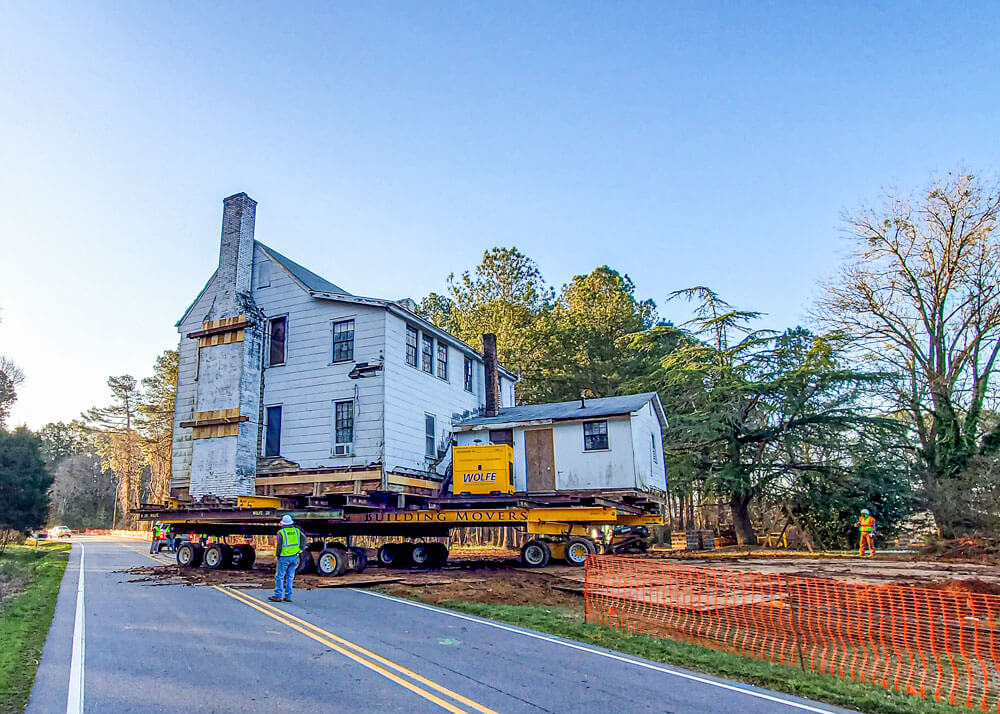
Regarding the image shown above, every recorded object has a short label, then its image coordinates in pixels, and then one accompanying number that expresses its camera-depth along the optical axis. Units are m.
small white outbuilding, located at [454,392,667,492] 23.33
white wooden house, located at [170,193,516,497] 21.80
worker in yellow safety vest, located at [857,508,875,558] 24.53
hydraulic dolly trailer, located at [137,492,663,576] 20.08
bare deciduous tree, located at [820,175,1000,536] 32.41
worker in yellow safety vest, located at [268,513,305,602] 13.20
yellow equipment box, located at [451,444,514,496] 22.44
